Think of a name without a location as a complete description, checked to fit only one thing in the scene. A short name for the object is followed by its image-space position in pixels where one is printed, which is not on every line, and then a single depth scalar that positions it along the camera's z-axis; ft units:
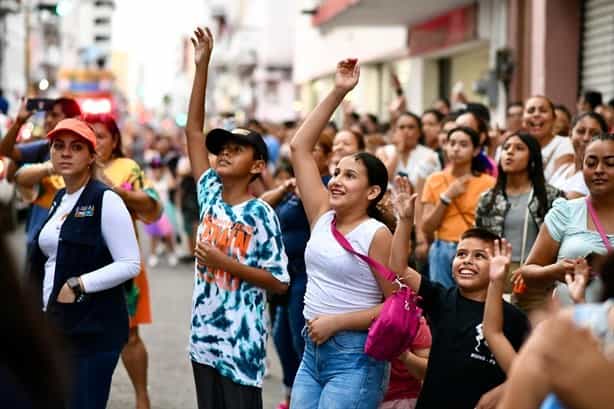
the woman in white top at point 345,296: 33.63
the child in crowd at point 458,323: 31.41
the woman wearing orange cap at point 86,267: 36.29
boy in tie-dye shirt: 35.15
